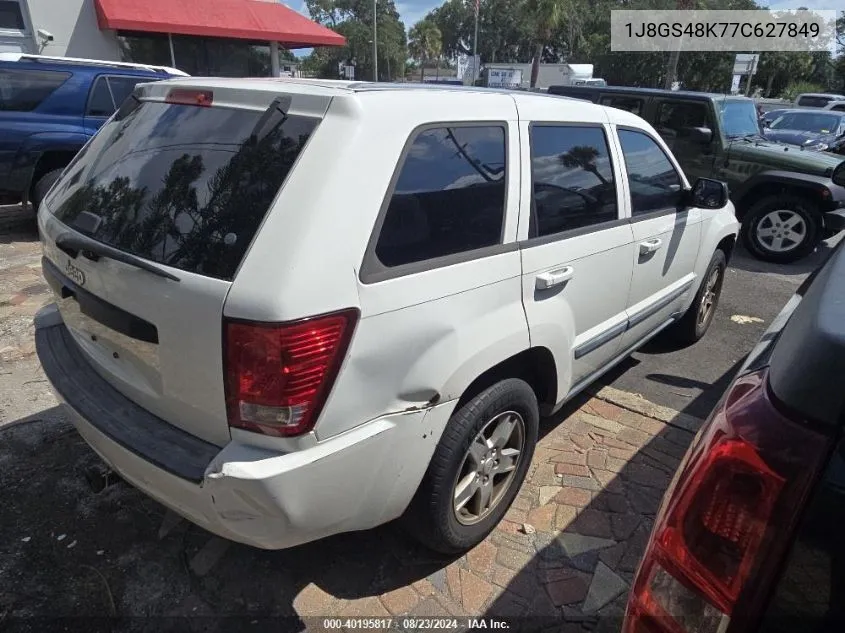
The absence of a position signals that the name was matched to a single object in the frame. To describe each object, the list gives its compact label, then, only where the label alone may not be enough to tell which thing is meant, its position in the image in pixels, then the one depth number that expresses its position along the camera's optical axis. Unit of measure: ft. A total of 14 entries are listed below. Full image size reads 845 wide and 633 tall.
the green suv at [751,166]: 22.53
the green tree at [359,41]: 194.80
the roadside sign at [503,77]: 116.36
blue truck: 21.26
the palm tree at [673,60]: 81.42
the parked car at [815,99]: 69.16
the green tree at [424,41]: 232.12
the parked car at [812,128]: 35.99
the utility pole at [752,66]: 61.26
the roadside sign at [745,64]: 61.00
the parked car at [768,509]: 2.93
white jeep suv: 5.36
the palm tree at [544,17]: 110.22
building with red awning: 45.37
